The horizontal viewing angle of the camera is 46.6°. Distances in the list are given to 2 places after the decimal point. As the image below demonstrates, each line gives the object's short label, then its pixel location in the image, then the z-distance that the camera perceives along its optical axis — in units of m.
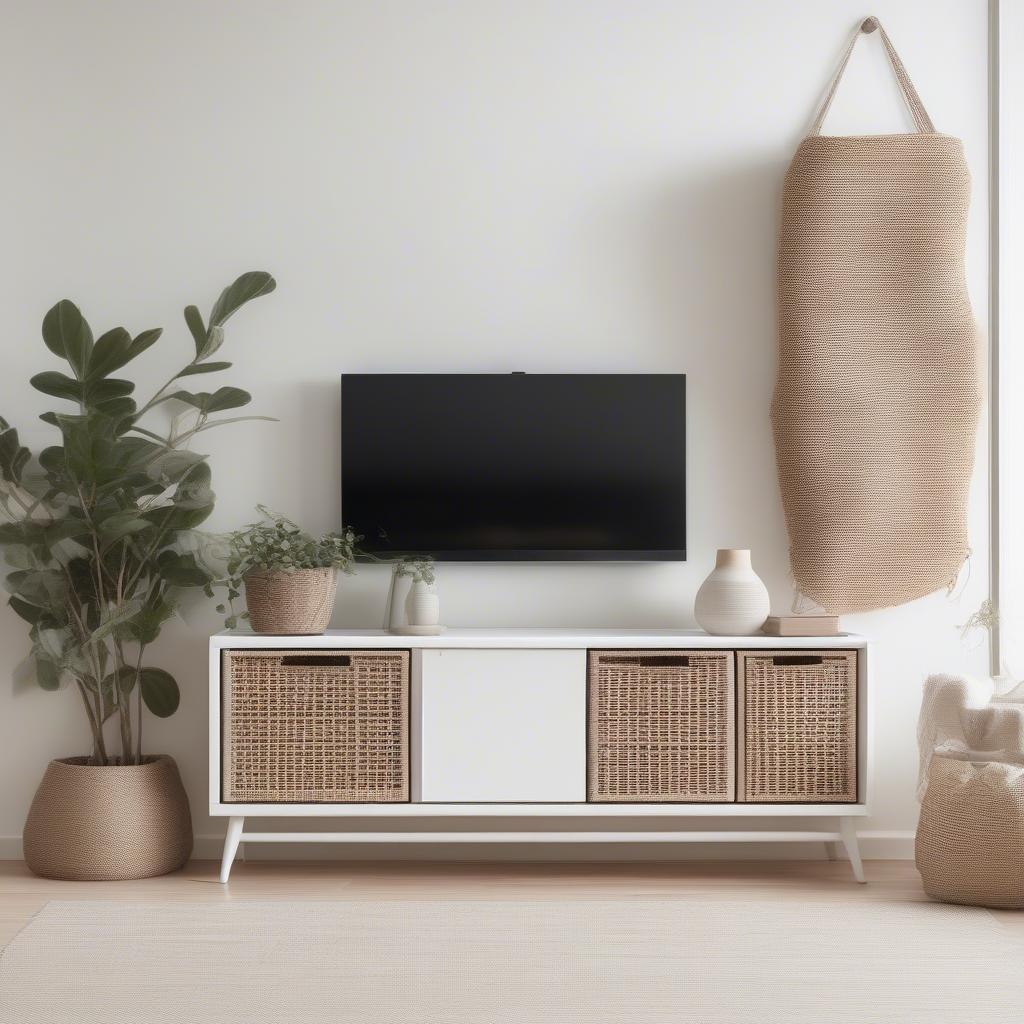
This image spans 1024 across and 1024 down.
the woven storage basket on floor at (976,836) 2.85
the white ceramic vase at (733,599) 3.24
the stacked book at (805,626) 3.22
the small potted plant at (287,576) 3.17
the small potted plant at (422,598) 3.27
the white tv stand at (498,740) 3.13
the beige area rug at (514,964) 2.23
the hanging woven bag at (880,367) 3.46
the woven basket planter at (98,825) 3.19
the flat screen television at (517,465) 3.46
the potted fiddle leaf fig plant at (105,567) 3.19
